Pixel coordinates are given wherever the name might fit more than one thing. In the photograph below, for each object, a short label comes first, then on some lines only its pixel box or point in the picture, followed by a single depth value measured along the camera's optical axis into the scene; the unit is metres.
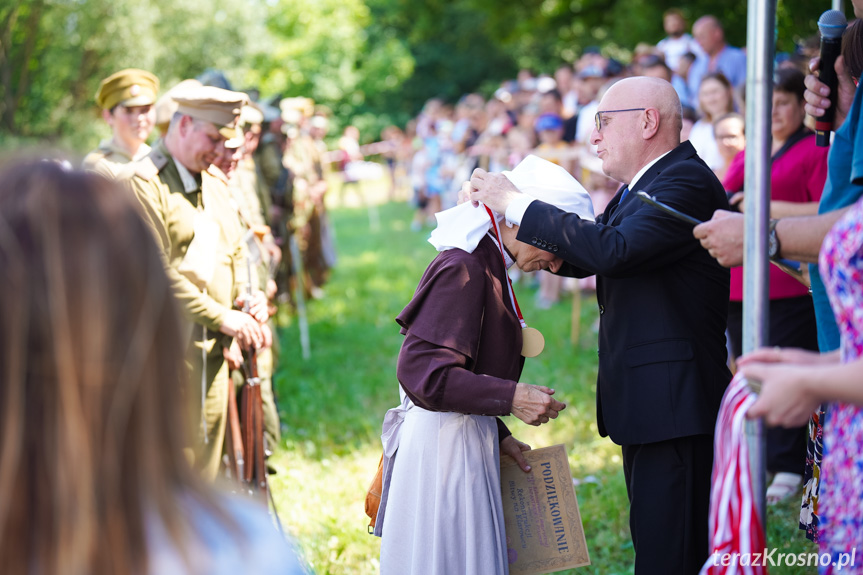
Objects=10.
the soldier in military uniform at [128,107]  5.39
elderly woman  2.70
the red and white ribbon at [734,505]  1.89
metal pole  2.02
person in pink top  4.42
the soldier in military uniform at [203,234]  4.11
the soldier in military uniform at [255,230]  4.99
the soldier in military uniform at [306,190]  11.53
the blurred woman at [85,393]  1.08
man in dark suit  2.76
